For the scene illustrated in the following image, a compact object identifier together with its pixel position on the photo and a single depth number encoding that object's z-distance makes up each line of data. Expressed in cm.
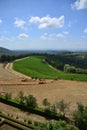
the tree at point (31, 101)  2100
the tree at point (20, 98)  2188
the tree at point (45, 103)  2063
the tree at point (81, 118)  1710
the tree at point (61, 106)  1936
